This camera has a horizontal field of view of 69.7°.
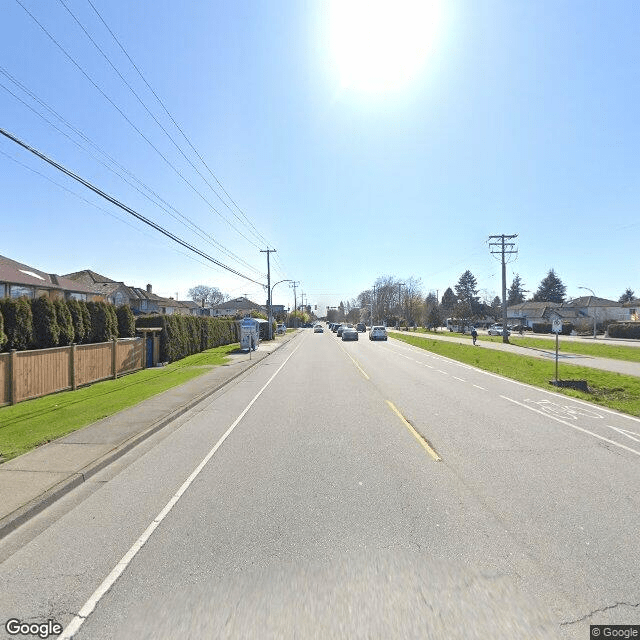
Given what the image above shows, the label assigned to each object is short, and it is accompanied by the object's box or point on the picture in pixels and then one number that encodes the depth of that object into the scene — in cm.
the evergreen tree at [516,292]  13275
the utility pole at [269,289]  5700
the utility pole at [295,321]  14050
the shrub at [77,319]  1922
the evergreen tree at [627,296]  11725
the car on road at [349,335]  5381
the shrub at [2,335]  1469
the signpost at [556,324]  1720
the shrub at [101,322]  2112
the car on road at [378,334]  5536
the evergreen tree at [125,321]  2384
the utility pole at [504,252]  5151
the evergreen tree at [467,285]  13426
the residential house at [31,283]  3509
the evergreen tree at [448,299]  13838
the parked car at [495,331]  7025
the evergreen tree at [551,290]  11919
